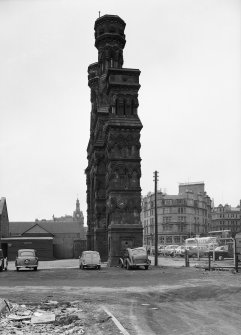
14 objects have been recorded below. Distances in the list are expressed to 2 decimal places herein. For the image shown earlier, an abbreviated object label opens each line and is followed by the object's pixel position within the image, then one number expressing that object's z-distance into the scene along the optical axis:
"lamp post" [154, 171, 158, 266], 42.62
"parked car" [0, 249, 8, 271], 37.58
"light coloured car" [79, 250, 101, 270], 39.38
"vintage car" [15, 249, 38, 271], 38.53
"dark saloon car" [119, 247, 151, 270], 37.31
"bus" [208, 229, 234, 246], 63.42
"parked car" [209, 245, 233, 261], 50.44
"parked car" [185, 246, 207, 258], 57.42
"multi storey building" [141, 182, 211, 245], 117.69
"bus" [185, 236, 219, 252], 57.45
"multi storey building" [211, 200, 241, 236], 141.88
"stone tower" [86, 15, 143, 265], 46.03
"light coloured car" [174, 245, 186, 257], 63.31
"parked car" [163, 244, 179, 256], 67.74
